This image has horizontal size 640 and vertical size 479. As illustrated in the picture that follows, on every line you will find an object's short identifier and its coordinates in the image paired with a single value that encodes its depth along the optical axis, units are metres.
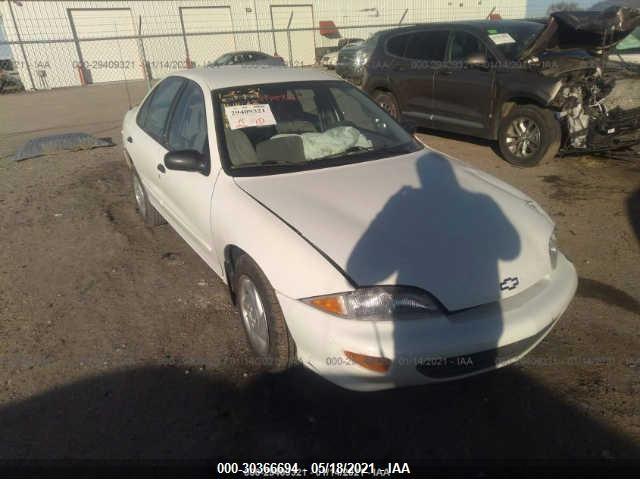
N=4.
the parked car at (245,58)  18.08
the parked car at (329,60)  20.67
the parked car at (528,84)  5.27
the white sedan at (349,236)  1.92
